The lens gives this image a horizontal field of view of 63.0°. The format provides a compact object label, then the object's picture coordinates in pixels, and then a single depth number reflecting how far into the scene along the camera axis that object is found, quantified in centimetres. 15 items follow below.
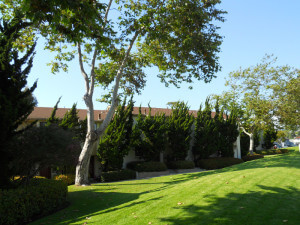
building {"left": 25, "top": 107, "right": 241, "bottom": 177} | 2377
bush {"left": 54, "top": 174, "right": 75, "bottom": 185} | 1942
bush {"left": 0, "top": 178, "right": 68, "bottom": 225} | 793
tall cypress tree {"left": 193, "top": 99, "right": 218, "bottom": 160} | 2833
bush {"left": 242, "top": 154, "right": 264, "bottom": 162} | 3213
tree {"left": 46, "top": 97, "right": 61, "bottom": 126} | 1982
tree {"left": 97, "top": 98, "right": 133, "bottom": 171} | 2153
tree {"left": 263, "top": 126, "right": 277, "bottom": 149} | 4675
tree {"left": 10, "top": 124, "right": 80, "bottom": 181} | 934
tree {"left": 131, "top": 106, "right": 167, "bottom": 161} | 2422
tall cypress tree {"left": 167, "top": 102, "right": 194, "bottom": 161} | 2653
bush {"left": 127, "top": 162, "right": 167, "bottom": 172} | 2320
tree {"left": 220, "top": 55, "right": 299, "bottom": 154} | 3025
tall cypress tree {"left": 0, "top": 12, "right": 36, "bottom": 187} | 883
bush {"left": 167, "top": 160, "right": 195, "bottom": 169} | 2539
